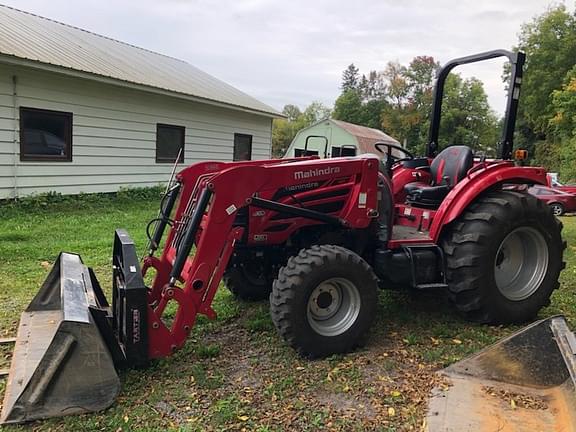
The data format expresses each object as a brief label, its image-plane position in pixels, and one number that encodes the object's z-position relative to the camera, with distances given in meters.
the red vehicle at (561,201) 16.97
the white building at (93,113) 9.28
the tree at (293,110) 91.44
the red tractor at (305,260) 3.13
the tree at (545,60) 35.56
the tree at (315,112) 88.62
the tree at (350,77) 97.19
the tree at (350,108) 64.88
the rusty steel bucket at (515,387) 2.86
